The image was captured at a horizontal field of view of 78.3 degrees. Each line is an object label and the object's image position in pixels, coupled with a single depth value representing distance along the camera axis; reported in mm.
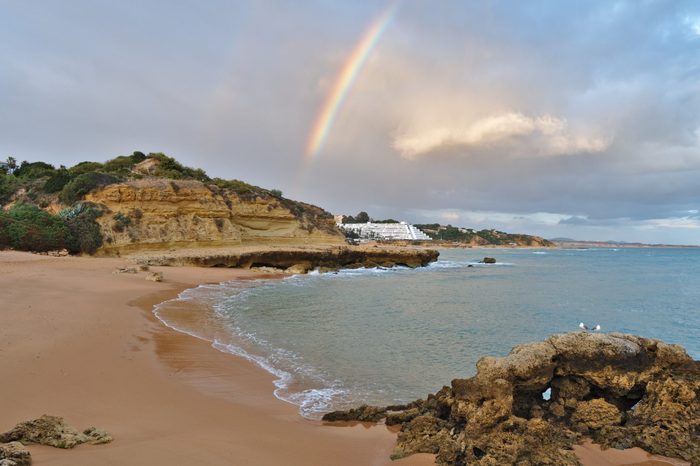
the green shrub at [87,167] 44775
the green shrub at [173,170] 46156
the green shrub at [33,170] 44297
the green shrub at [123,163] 46681
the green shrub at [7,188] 37531
